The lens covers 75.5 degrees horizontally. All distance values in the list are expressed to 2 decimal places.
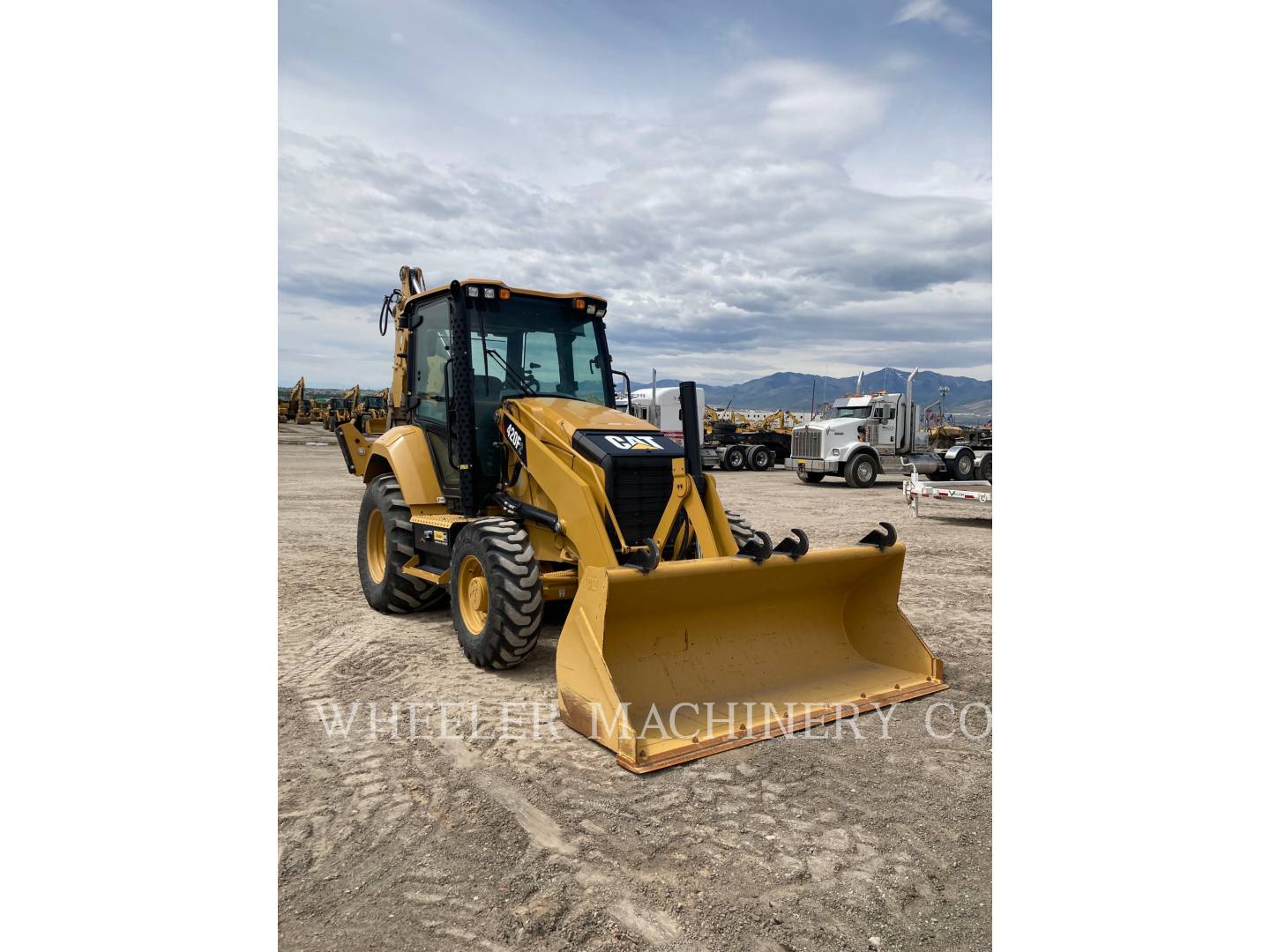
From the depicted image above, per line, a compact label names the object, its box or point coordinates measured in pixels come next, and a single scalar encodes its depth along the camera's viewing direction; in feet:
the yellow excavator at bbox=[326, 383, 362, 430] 133.16
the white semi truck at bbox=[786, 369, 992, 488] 68.28
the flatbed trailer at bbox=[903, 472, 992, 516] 42.04
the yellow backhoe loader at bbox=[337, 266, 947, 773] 14.15
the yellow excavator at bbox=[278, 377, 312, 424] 145.59
